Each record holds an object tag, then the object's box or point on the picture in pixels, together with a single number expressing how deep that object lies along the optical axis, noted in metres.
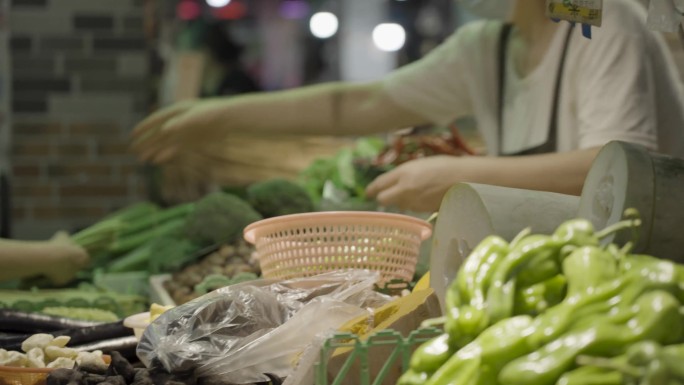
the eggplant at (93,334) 3.28
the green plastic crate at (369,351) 2.09
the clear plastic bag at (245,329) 2.46
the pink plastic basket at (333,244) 3.04
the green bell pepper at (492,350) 1.62
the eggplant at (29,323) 3.61
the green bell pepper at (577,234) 1.77
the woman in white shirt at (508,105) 4.23
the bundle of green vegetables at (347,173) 5.18
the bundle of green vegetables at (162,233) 5.14
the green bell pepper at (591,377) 1.54
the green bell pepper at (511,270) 1.71
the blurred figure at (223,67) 5.88
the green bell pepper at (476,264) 1.79
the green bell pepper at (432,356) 1.75
